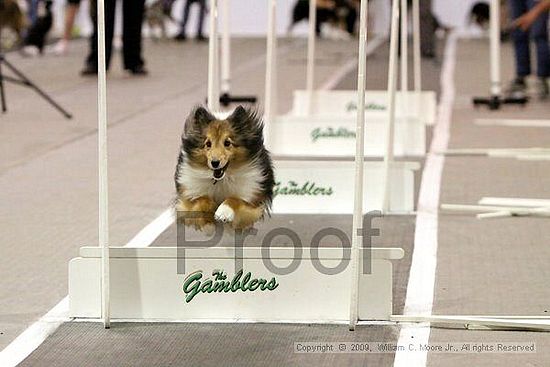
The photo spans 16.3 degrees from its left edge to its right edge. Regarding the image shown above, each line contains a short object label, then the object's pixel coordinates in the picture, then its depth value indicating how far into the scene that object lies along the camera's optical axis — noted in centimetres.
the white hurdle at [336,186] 862
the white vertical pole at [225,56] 1220
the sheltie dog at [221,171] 599
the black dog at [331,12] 2604
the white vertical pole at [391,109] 816
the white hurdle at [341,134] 1116
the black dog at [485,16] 2540
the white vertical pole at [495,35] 1371
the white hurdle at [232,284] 590
